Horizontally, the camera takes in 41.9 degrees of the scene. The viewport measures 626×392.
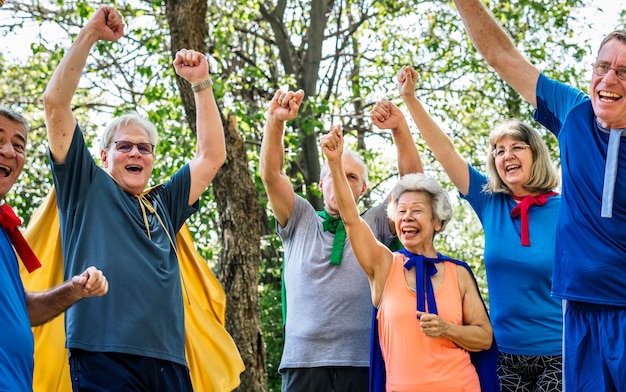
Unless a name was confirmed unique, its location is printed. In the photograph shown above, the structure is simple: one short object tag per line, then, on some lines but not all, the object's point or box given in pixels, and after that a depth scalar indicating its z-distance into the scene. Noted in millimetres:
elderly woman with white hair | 3631
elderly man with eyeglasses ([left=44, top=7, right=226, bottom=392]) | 3355
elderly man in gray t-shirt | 4012
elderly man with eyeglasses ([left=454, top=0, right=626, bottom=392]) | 2959
